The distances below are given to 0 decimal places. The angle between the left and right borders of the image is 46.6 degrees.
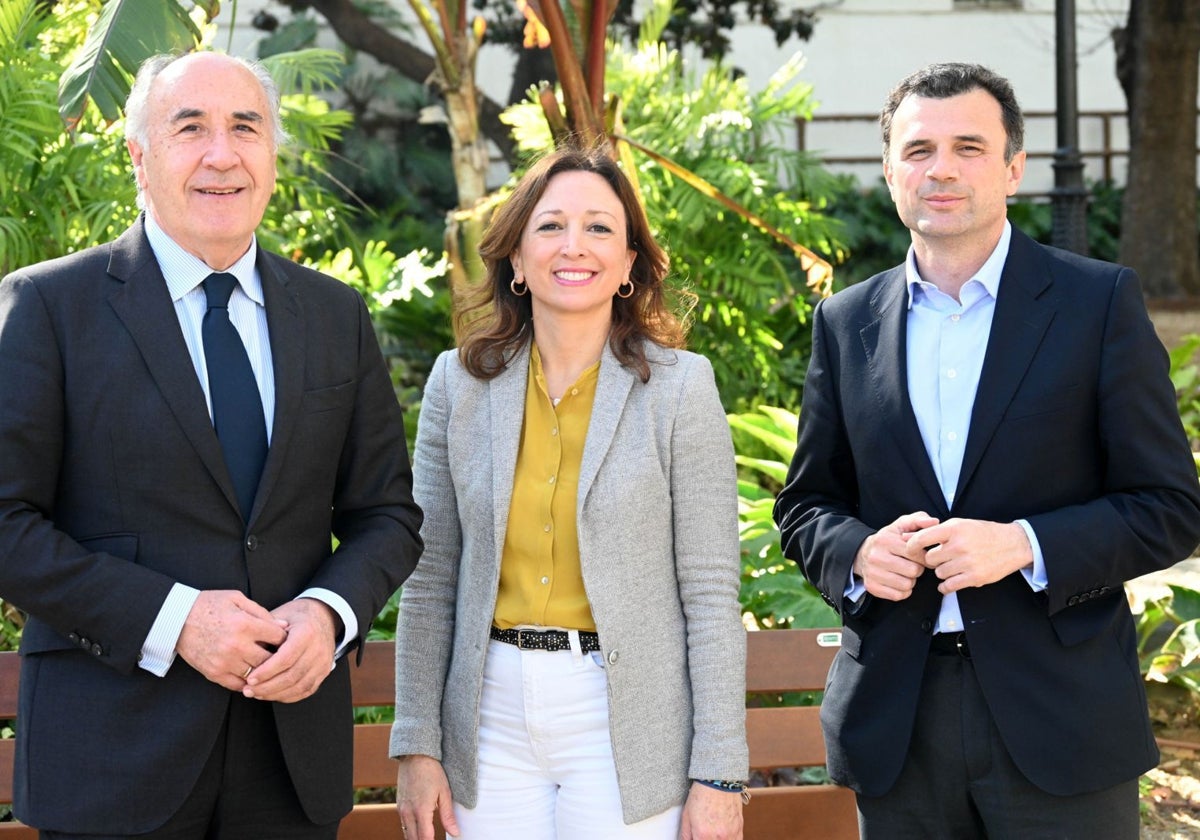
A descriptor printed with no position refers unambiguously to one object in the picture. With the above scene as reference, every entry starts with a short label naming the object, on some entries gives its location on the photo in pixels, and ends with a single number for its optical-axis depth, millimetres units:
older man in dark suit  2469
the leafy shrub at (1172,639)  4758
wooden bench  3686
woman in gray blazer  2760
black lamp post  7938
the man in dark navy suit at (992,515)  2613
